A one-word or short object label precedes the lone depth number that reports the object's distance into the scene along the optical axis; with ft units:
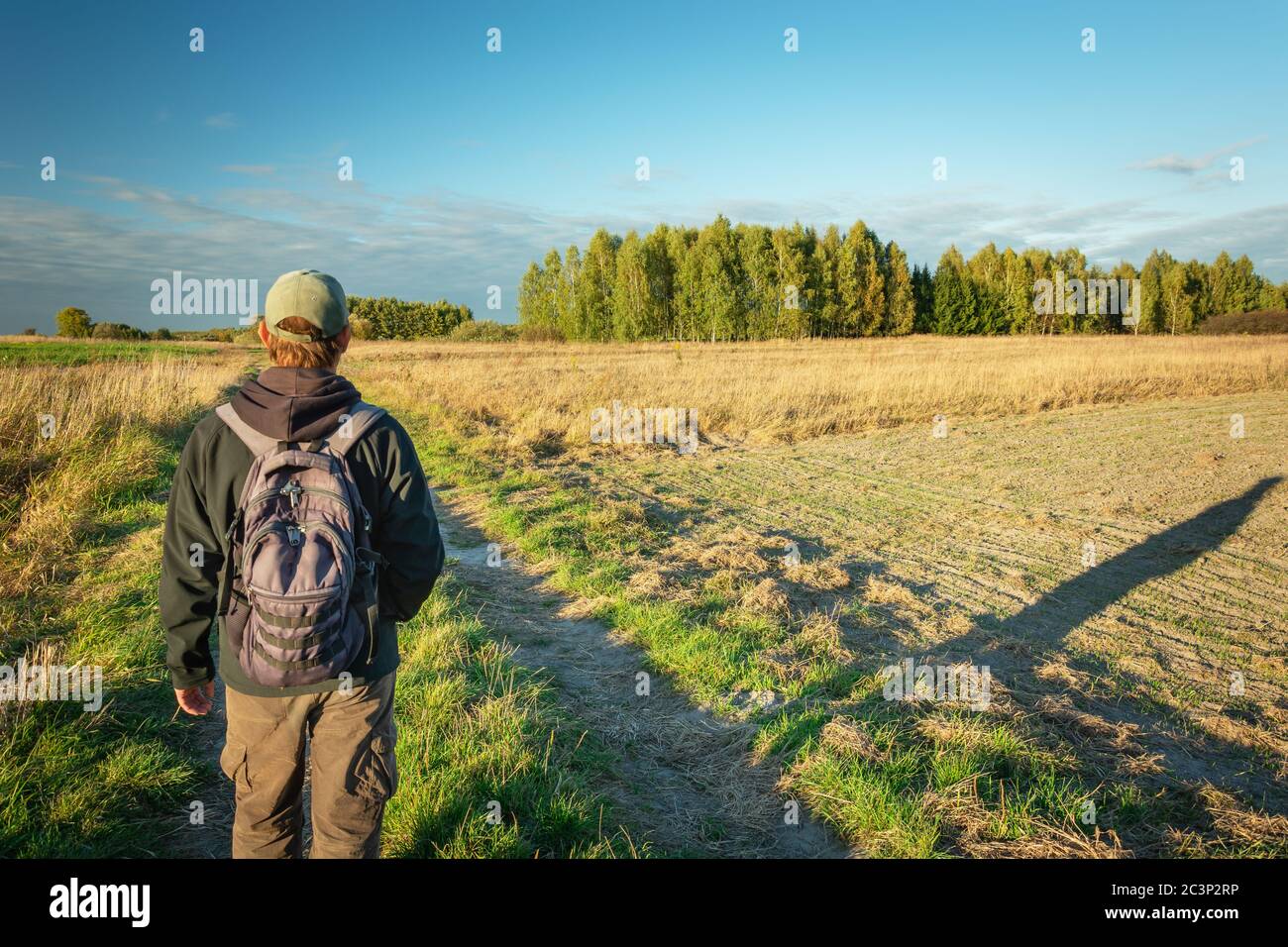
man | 6.67
